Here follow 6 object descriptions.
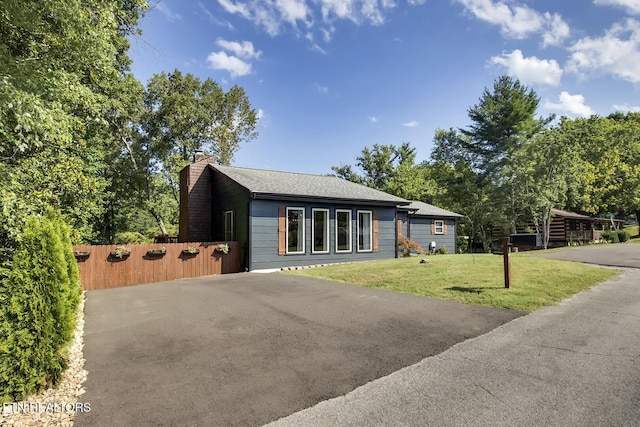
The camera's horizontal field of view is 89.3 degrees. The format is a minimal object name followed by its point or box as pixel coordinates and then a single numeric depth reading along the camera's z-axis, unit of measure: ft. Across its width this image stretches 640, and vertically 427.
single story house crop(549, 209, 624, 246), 99.02
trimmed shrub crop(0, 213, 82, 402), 9.52
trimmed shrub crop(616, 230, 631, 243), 99.45
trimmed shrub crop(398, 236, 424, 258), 57.67
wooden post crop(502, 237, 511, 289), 24.56
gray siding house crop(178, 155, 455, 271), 40.15
